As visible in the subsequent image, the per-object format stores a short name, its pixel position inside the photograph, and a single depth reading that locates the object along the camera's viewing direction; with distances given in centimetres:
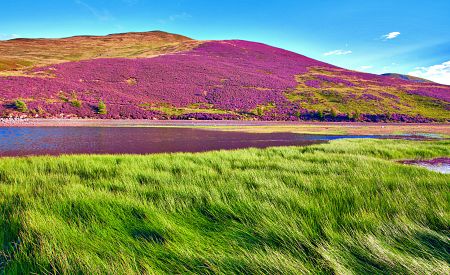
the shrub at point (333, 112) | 4937
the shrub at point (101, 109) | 4065
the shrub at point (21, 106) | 3685
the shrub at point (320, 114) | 4950
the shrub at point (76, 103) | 4100
